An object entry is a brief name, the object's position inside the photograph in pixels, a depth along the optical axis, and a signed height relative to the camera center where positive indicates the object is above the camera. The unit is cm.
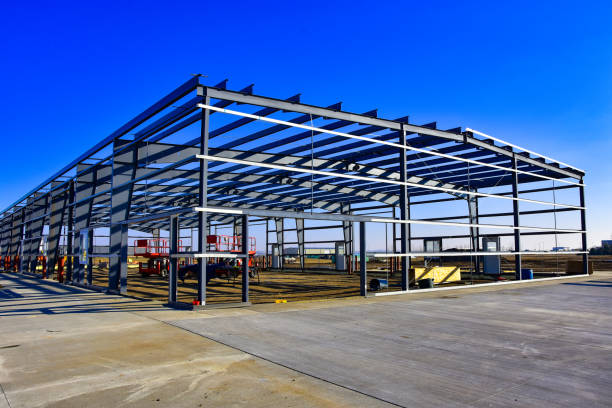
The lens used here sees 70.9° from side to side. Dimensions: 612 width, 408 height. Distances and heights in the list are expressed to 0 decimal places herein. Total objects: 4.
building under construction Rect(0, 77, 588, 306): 1448 +358
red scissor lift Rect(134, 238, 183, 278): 3006 -123
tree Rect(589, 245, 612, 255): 9306 -103
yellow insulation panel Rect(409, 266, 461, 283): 2106 -143
